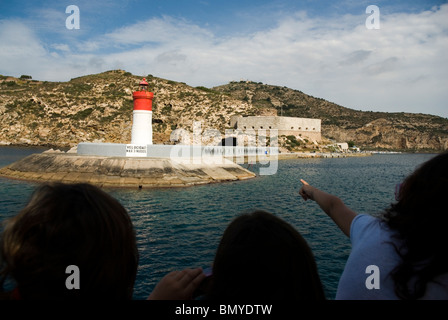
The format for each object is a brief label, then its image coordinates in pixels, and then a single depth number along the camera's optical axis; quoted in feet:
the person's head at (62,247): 3.59
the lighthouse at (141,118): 77.56
